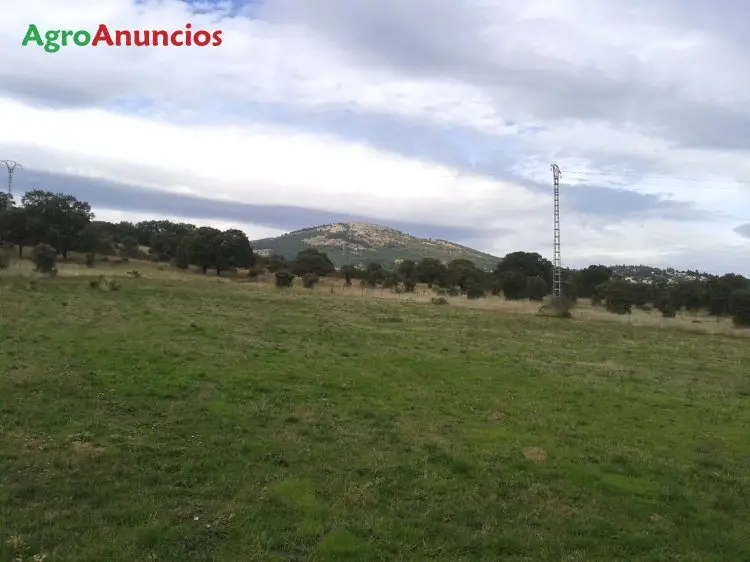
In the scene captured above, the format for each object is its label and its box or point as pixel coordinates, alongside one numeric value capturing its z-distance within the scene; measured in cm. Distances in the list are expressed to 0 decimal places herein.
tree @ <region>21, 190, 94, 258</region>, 7212
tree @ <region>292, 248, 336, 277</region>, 8781
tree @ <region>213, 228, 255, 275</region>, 7675
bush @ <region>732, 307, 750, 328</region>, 5424
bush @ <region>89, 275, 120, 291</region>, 4214
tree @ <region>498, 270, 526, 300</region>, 7775
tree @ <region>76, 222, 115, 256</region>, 7531
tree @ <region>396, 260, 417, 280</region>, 9875
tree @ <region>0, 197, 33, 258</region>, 7169
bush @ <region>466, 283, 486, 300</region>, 7184
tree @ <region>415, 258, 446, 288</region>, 9806
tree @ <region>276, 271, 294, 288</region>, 6544
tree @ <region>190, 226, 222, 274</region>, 7594
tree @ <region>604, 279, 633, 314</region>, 6375
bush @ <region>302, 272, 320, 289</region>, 6732
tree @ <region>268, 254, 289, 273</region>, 8721
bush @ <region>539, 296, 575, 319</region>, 5159
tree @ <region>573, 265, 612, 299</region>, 9772
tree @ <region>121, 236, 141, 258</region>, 8381
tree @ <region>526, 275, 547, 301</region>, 8025
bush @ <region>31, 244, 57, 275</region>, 5109
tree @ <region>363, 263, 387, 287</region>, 8054
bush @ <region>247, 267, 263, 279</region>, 7549
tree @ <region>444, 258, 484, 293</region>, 8669
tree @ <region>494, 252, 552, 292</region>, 10338
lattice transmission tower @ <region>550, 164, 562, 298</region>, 6353
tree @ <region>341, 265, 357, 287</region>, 8799
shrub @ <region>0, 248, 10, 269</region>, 5026
